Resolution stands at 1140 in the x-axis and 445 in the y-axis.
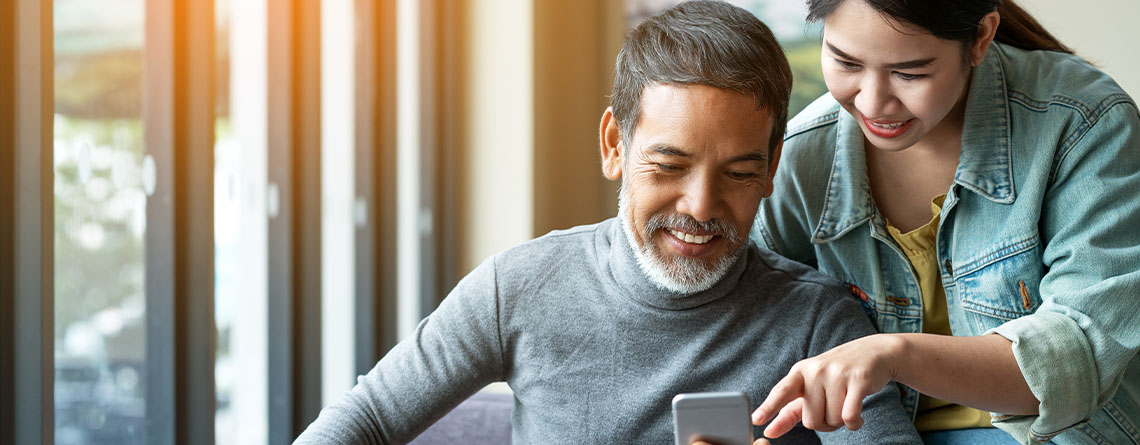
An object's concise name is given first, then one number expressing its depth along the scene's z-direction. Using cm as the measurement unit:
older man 140
